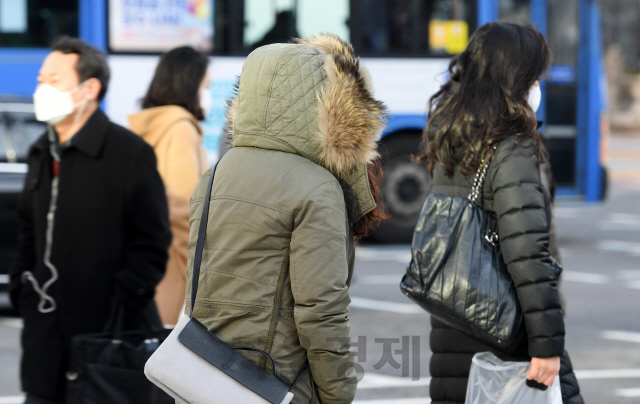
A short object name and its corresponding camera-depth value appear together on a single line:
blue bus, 20.58
